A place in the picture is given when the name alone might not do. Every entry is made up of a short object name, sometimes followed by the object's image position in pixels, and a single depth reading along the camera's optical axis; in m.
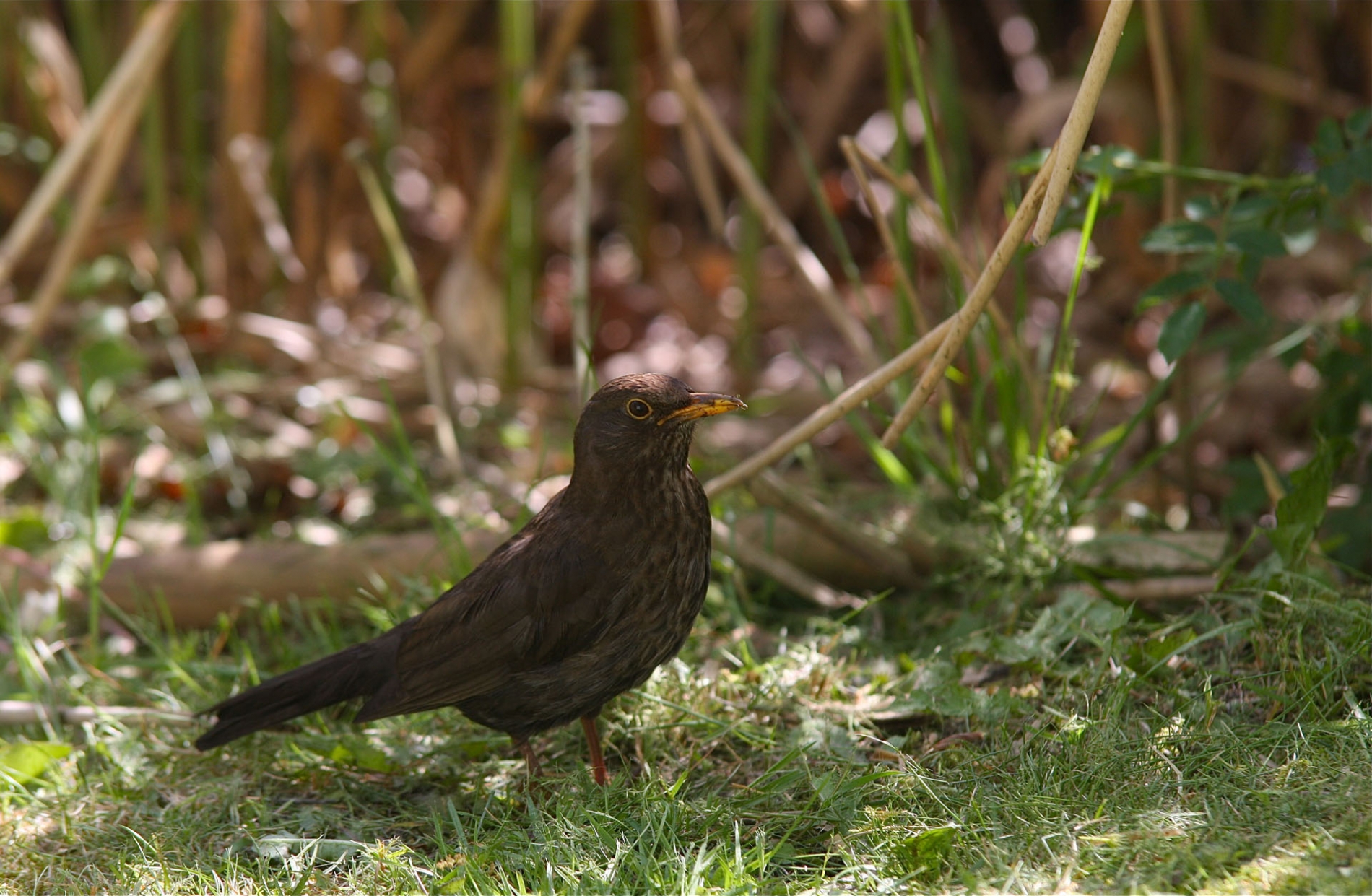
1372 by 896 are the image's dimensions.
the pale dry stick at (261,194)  10.33
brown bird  5.18
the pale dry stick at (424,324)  8.02
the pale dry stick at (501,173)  8.80
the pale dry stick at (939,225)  6.01
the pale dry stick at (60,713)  5.78
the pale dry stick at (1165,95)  6.41
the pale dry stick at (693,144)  8.22
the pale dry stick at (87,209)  8.00
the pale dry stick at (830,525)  6.18
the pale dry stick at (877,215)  6.15
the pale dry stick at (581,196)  8.11
